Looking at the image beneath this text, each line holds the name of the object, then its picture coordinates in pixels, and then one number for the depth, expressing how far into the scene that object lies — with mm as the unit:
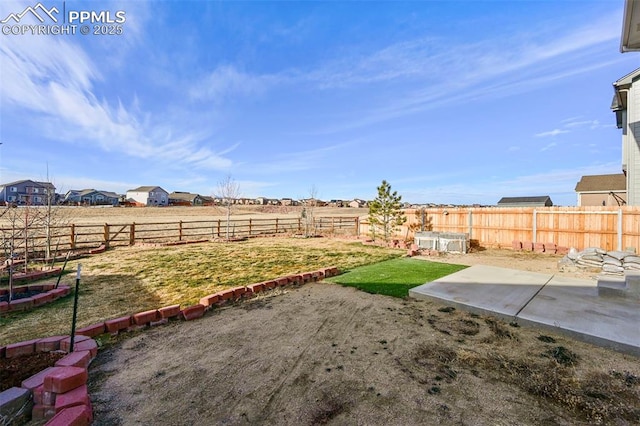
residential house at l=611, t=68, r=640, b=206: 7906
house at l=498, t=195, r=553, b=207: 23266
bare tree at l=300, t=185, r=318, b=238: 15406
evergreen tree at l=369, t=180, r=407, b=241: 12695
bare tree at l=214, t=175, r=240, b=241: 15906
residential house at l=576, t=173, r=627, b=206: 16672
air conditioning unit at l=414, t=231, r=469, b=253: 9633
